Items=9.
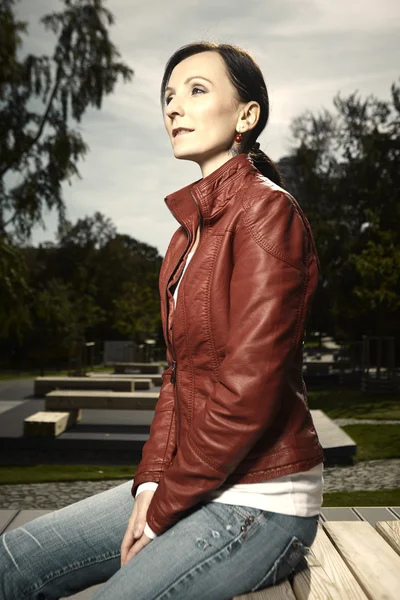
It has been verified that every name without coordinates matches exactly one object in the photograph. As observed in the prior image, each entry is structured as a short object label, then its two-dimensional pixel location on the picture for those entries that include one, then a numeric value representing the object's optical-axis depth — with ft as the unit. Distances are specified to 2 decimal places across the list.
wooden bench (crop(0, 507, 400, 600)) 5.56
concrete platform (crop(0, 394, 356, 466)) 25.27
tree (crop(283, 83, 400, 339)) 79.05
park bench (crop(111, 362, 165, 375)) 68.84
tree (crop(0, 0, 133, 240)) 47.47
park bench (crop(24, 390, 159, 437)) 29.48
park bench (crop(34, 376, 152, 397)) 38.24
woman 5.14
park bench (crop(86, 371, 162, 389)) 54.04
